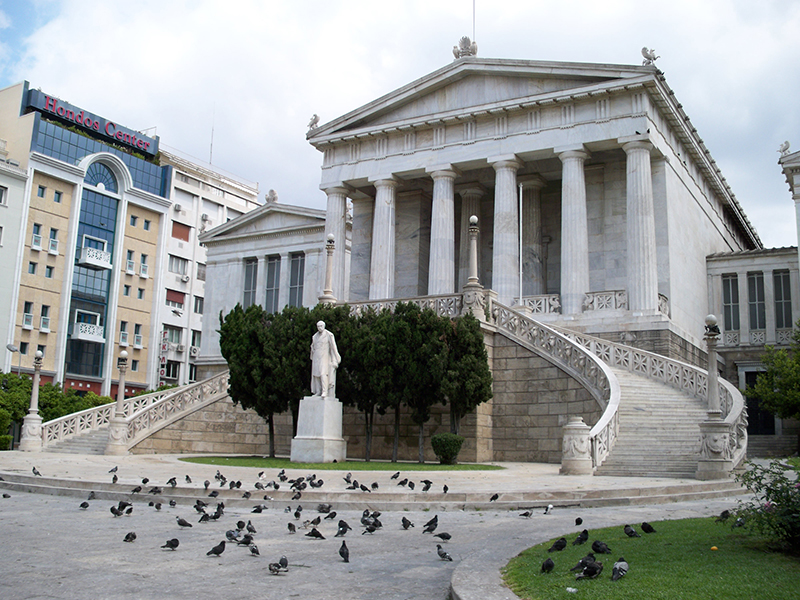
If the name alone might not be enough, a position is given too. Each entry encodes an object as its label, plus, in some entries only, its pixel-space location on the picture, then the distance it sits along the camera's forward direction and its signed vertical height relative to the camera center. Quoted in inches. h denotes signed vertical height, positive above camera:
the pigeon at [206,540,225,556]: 332.5 -58.3
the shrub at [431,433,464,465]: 897.5 -34.6
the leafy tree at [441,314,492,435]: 927.7 +52.1
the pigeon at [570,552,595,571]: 265.7 -46.9
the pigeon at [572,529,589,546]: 339.9 -50.4
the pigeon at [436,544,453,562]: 330.6 -57.0
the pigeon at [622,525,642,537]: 355.3 -48.9
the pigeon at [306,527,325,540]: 389.7 -59.8
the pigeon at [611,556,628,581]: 257.8 -48.3
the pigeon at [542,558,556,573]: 278.4 -51.0
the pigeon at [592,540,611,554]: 305.1 -48.4
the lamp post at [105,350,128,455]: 1063.6 -40.7
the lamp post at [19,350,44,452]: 1114.1 -42.5
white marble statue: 899.4 +53.8
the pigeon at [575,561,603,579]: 260.5 -48.7
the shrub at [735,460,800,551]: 304.8 -34.2
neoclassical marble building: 1338.6 +435.2
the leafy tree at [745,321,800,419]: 1114.7 +53.9
